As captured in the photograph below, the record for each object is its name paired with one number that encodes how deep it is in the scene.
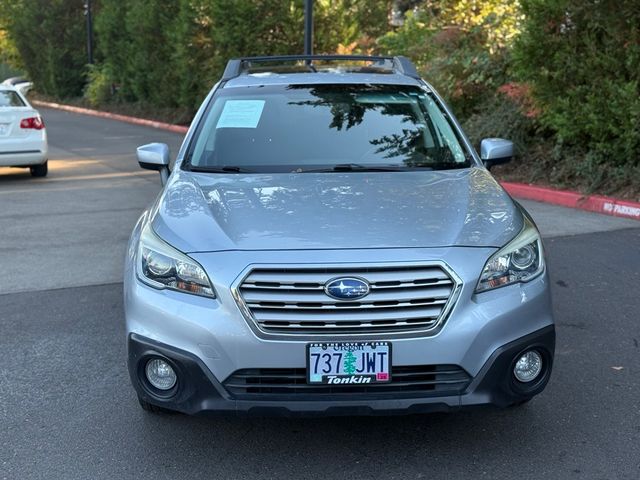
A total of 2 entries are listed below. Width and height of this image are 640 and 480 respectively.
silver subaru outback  3.22
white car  12.45
